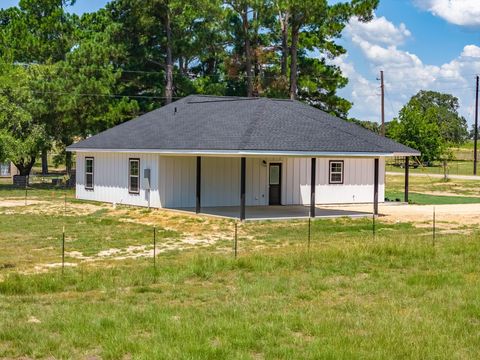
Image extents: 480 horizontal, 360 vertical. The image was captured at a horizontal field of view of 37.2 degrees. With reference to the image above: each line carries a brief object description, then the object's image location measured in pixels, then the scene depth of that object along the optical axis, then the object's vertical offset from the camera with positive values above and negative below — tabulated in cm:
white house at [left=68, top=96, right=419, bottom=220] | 2583 -2
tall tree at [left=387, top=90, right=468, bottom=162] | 7225 +242
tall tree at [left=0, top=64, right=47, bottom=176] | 3766 +202
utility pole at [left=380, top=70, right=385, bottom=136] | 5491 +461
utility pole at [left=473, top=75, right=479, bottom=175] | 6838 +457
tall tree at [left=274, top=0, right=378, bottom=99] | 4225 +852
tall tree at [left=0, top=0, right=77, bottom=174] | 4197 +726
